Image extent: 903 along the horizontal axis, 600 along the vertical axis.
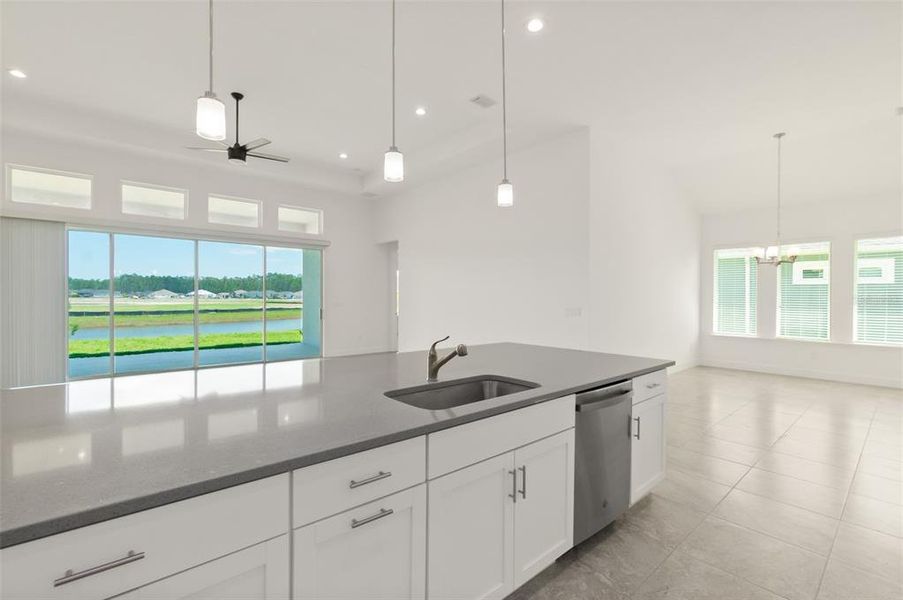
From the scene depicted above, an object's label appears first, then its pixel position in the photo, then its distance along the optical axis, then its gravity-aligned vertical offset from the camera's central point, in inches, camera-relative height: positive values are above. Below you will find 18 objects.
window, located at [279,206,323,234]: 291.7 +59.9
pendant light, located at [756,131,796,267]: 214.8 +24.1
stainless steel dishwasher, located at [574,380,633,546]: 74.8 -32.2
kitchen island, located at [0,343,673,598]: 32.3 -16.1
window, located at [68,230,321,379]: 221.1 -4.3
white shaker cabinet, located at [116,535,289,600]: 33.5 -25.9
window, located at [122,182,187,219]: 229.2 +58.4
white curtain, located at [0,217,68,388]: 194.7 -3.2
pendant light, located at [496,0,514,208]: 109.8 +29.9
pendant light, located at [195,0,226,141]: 69.7 +32.7
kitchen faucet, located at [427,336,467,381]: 75.3 -12.5
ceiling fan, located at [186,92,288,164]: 170.4 +65.6
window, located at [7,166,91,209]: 199.0 +57.9
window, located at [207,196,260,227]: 258.5 +58.9
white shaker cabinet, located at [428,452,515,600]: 53.0 -34.1
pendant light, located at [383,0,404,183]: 90.5 +31.3
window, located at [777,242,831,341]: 248.5 +4.1
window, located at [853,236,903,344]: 225.3 +5.6
